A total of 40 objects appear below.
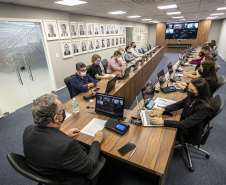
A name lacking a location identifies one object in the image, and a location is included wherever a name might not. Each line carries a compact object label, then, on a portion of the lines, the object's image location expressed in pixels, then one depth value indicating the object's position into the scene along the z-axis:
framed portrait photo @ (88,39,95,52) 6.29
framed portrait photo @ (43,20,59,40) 4.11
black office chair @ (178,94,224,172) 1.67
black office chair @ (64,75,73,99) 2.72
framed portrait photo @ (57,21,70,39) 4.57
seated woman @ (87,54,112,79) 3.60
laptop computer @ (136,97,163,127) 1.68
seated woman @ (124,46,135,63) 5.83
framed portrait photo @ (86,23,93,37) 6.01
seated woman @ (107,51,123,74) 4.21
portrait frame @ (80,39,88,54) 5.84
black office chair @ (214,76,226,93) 2.52
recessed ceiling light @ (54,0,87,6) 3.31
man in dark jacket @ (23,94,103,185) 0.98
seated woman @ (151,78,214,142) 1.56
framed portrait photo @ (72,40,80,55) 5.46
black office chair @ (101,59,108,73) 4.59
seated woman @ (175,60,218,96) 2.46
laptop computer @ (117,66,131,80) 3.50
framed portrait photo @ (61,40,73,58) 4.80
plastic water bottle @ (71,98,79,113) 1.97
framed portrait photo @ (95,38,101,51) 6.72
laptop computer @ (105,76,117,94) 2.56
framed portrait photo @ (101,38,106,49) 7.17
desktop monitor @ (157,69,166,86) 2.86
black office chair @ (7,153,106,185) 0.93
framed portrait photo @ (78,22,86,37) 5.62
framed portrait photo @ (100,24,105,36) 6.88
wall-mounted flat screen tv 11.81
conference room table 1.21
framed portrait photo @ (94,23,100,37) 6.46
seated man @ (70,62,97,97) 2.61
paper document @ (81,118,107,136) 1.62
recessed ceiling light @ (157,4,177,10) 4.53
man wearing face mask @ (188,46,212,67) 4.03
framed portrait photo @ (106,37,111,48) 7.55
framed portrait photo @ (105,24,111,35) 7.31
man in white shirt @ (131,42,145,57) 7.02
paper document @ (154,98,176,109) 2.10
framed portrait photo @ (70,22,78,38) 5.25
